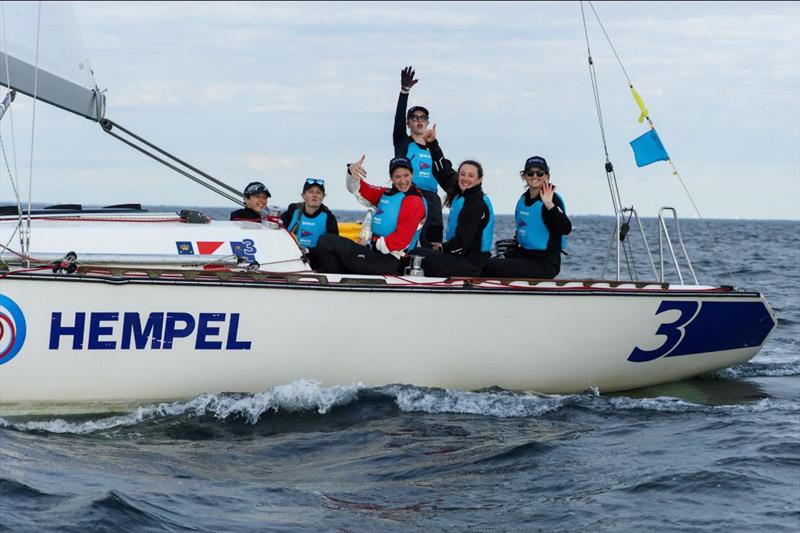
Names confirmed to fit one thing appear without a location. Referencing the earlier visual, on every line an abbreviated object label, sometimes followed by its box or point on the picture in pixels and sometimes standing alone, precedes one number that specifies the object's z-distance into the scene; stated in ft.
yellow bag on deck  56.90
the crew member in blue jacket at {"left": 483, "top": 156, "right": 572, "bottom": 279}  51.47
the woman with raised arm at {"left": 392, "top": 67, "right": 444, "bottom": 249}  55.06
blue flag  56.18
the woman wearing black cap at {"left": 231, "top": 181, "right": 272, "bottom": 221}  53.36
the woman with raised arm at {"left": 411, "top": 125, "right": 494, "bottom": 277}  50.52
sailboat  41.88
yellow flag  56.65
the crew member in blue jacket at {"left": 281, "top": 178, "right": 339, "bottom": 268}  50.98
